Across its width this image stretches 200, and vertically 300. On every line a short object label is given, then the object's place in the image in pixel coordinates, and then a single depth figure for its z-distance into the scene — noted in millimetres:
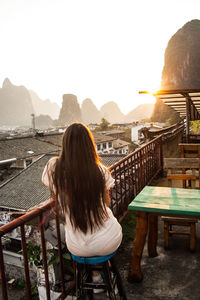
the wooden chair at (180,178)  3057
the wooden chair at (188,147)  5712
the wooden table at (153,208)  2393
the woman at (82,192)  1629
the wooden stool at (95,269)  1785
